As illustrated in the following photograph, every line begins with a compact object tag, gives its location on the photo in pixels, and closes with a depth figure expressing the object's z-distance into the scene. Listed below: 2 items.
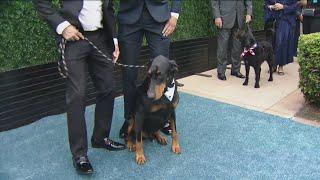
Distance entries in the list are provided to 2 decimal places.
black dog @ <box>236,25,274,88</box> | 6.76
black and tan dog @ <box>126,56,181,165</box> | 3.65
